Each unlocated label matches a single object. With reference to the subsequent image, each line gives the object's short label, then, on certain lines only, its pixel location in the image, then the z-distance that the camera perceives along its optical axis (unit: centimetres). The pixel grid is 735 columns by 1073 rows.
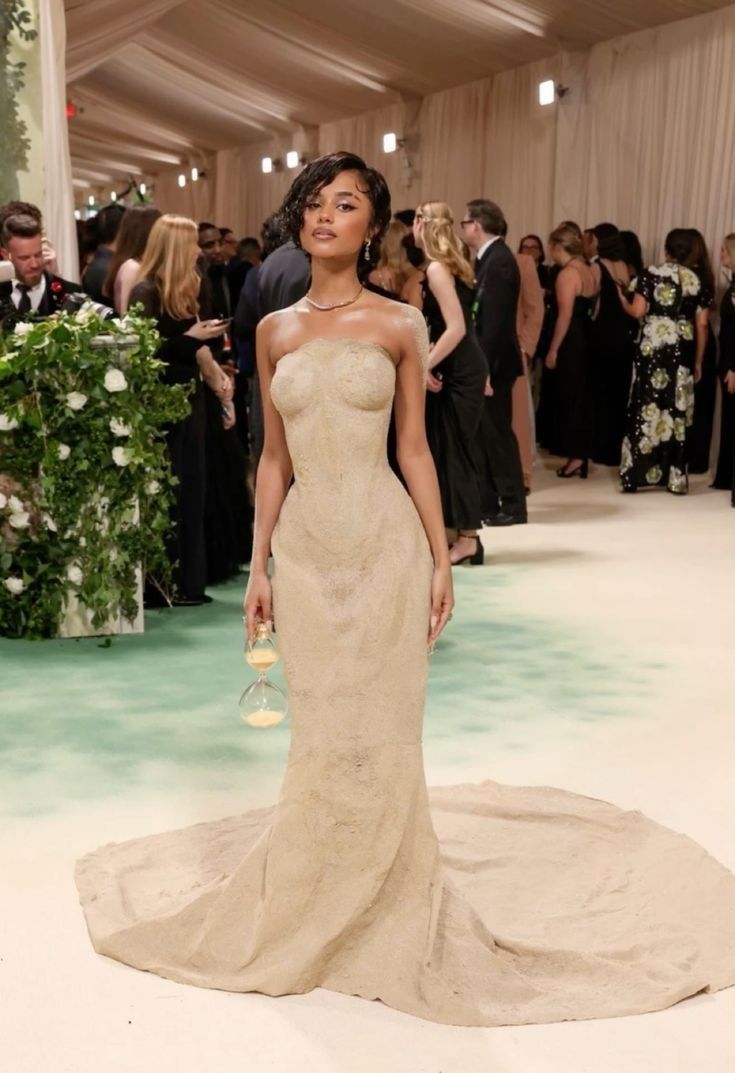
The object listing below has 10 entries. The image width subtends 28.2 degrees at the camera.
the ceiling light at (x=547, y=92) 1217
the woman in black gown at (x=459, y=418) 684
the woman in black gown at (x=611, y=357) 1032
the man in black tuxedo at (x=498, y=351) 798
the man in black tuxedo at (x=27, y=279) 579
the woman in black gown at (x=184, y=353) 590
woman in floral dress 977
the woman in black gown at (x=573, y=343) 1023
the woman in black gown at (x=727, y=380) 962
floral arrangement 537
